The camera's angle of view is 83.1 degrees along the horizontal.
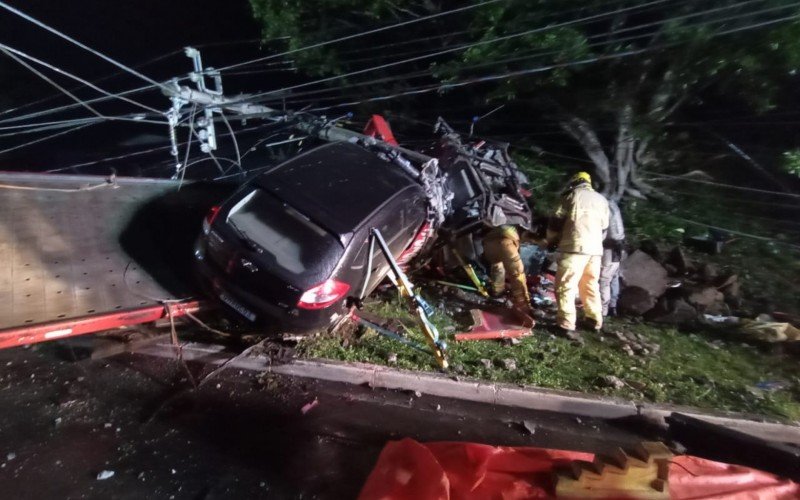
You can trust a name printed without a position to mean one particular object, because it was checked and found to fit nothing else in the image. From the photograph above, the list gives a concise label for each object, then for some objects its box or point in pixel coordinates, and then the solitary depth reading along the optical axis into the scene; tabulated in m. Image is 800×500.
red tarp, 2.94
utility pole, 5.82
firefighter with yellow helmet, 5.25
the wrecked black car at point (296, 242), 4.04
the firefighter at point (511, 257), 5.89
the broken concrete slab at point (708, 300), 6.28
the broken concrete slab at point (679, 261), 7.06
